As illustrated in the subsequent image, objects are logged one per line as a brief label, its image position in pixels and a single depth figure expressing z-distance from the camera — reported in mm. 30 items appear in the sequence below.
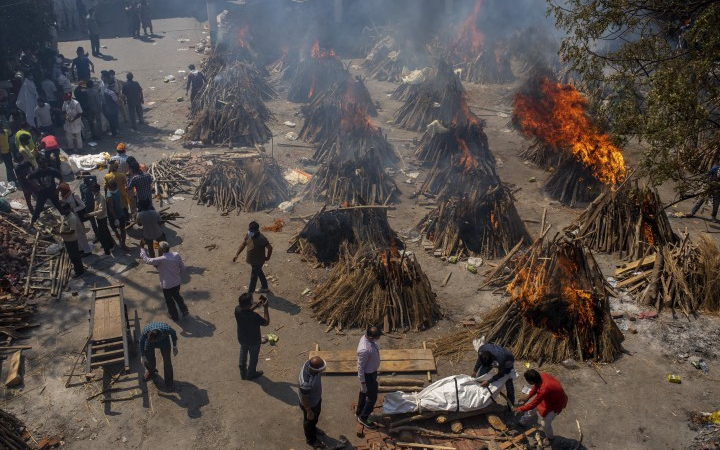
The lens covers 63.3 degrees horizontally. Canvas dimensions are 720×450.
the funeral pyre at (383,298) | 10562
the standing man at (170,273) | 9891
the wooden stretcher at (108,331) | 9055
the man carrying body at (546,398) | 7934
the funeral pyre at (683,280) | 10781
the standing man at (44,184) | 12633
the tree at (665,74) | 8570
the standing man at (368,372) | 7977
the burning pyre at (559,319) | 9672
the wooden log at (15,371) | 8958
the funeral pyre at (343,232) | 12148
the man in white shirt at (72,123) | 16656
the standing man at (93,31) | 25859
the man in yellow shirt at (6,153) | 14859
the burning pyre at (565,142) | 15336
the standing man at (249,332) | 8664
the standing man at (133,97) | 18828
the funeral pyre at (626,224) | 12547
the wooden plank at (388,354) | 9688
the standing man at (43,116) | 17000
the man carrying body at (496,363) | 8391
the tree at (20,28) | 19141
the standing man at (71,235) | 11344
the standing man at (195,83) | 20427
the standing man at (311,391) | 7582
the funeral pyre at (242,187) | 14758
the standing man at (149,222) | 11516
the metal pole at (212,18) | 26781
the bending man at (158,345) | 8516
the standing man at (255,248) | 10789
